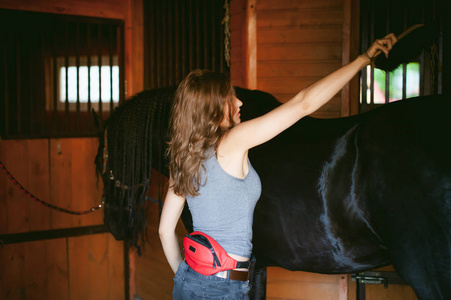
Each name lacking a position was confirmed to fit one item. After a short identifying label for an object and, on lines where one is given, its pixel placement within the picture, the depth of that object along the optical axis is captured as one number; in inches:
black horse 59.9
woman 51.7
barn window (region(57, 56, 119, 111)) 141.6
